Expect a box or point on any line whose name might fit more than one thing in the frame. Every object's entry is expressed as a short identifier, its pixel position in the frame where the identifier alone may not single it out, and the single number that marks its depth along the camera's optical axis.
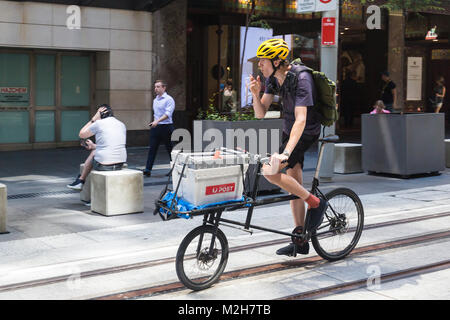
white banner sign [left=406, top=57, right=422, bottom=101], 24.80
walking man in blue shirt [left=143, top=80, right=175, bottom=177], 12.48
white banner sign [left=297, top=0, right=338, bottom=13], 11.05
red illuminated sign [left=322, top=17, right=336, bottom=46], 11.42
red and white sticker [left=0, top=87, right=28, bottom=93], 16.36
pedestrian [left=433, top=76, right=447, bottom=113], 25.39
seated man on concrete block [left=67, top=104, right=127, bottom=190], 9.38
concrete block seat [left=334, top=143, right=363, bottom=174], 12.99
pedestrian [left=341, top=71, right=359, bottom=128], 23.66
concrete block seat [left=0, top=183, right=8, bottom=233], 7.58
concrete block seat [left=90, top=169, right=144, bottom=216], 8.66
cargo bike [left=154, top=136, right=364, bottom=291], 5.16
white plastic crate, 5.13
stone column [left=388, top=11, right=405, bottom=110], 22.86
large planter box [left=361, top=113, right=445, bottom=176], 12.10
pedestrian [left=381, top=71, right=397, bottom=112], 16.48
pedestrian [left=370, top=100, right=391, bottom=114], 12.98
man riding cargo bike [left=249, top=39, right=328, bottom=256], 5.58
